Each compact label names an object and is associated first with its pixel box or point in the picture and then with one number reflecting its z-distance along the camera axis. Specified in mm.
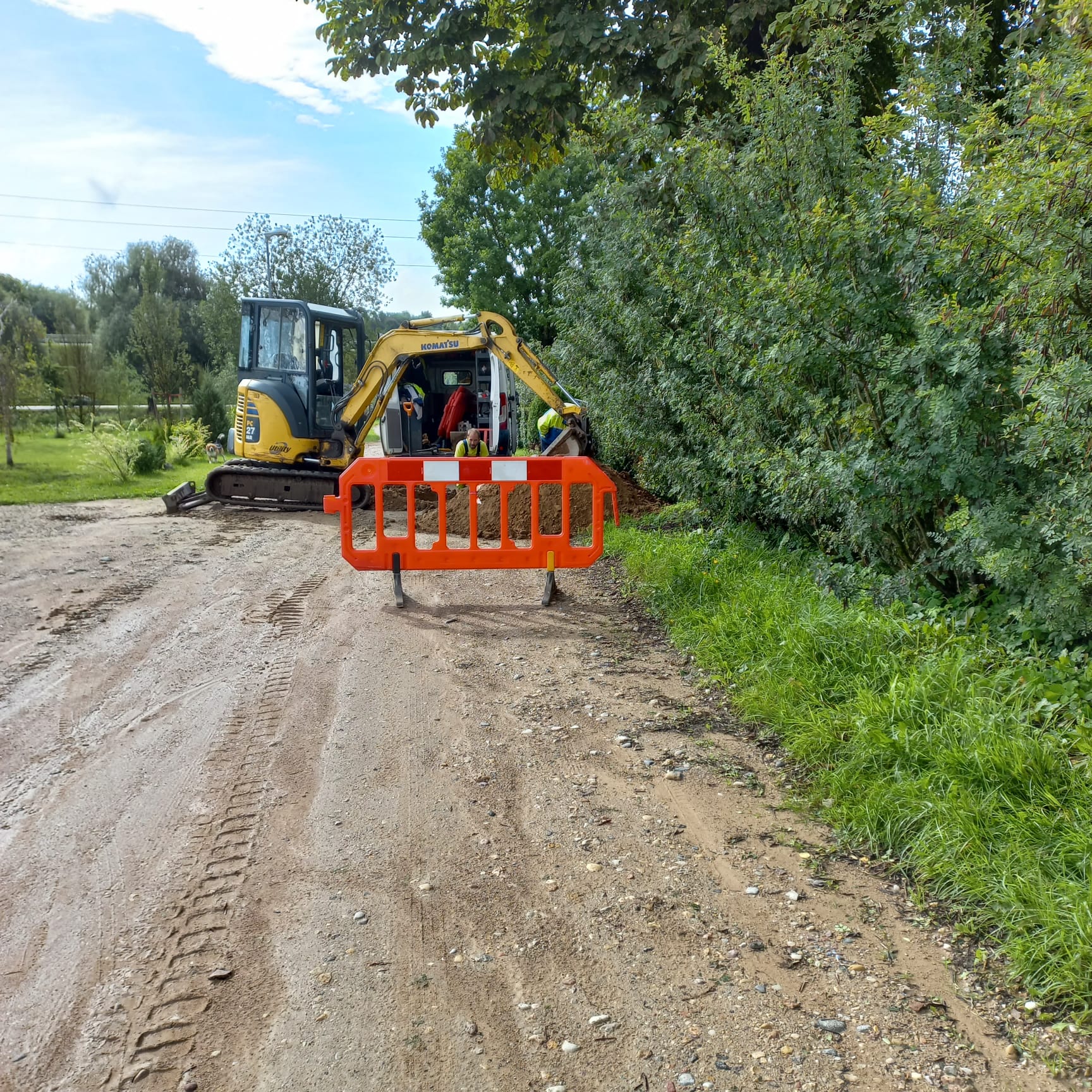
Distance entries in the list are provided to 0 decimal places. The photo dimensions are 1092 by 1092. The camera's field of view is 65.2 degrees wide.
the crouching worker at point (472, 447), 12523
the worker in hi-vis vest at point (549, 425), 12180
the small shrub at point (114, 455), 18453
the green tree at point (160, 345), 27828
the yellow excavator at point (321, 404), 13281
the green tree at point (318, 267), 38344
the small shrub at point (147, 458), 19219
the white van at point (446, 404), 14281
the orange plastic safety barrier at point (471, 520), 7328
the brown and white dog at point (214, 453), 23062
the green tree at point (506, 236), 28703
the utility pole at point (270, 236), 35656
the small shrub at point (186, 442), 21938
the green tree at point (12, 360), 19625
